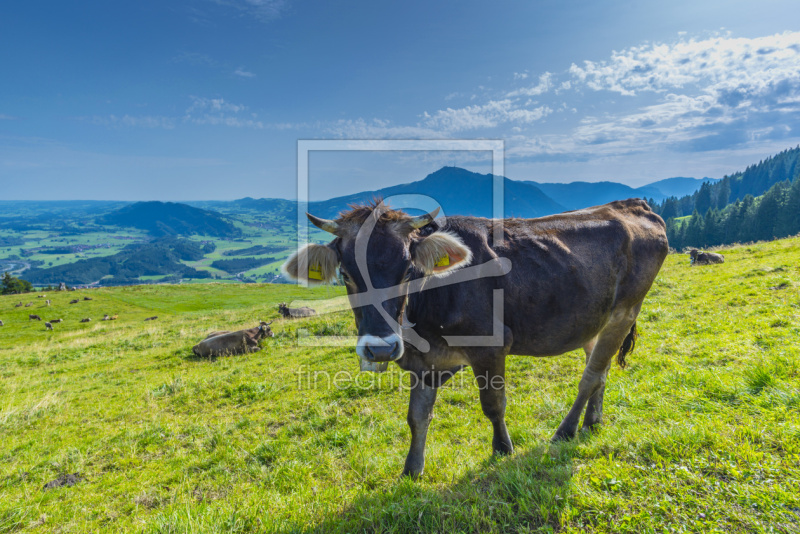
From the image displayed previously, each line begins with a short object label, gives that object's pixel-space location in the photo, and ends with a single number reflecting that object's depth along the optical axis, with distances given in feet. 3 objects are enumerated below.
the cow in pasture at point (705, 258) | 65.31
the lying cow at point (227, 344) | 49.21
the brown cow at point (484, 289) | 13.93
